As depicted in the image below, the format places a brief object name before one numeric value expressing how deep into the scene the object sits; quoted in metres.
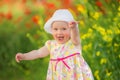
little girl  2.92
